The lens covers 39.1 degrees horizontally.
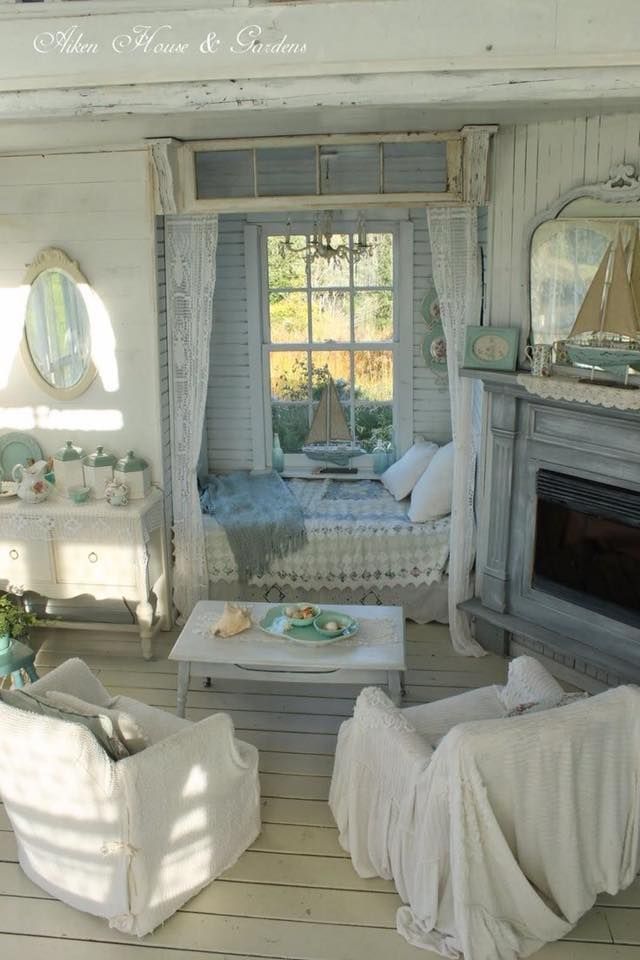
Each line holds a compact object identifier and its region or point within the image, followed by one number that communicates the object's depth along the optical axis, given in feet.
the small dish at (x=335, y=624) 13.88
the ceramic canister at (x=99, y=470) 17.12
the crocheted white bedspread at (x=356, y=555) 17.76
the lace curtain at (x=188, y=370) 16.63
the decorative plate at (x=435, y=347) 19.63
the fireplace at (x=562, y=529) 14.15
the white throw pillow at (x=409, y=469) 19.34
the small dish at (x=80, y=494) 16.71
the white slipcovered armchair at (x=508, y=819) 9.43
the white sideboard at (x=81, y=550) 16.47
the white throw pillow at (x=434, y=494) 18.02
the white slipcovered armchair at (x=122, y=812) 9.83
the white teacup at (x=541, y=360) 14.60
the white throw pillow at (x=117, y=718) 10.57
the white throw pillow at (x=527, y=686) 11.55
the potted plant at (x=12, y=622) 15.03
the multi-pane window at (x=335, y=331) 19.90
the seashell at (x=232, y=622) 14.12
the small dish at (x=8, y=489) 17.14
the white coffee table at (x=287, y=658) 13.25
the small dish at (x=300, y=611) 14.14
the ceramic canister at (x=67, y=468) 17.34
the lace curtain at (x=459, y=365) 15.96
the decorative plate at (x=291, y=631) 13.71
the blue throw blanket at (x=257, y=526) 17.88
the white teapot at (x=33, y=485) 16.76
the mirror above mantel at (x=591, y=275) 13.52
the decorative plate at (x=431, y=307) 19.51
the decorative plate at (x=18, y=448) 17.81
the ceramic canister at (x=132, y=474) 17.03
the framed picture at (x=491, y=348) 15.39
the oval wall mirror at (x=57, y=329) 16.99
